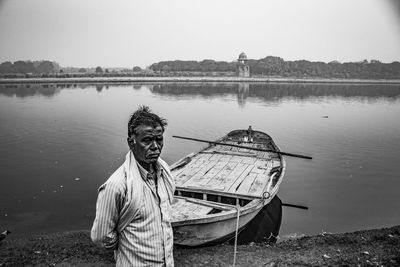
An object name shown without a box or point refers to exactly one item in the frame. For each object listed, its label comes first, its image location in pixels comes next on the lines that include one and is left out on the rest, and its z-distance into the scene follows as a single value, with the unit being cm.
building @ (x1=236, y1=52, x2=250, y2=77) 10631
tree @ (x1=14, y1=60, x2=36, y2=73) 10789
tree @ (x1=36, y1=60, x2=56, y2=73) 12566
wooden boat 605
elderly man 214
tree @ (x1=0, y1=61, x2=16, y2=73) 10367
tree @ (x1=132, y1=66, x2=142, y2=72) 16538
